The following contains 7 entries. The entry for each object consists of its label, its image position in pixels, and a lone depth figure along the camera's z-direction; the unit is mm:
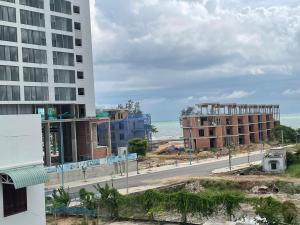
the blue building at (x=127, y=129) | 115562
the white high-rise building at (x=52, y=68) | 66625
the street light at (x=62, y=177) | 61147
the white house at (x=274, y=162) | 73875
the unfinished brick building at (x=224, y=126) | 110188
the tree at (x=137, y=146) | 97750
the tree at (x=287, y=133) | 127481
